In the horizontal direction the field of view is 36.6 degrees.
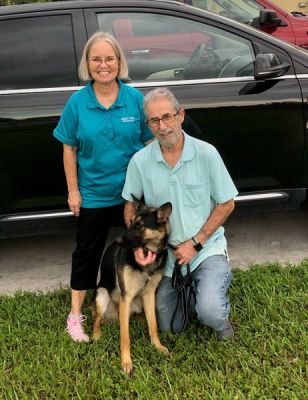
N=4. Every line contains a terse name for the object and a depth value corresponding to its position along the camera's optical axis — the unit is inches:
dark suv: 118.3
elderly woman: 95.3
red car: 232.2
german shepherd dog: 92.4
